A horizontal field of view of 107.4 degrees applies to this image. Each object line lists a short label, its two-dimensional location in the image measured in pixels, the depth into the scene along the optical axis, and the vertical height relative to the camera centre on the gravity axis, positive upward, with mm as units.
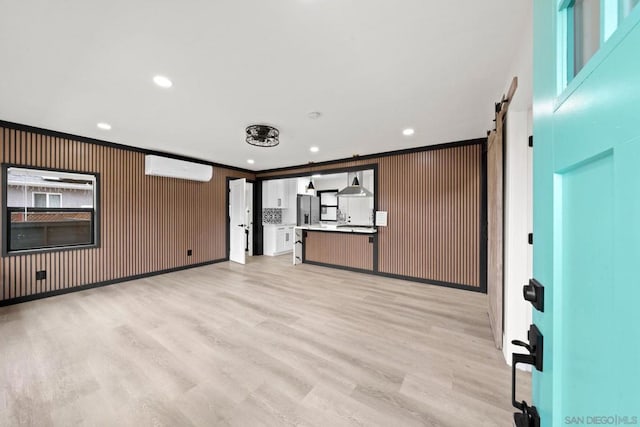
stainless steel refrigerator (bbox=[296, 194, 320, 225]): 7324 +94
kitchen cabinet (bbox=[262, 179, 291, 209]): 6789 +577
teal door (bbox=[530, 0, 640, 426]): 307 +3
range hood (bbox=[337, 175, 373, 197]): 5297 +514
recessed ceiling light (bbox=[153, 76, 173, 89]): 2122 +1212
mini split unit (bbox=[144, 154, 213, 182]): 4371 +876
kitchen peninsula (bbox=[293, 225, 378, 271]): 4875 -760
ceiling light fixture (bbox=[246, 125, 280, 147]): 3153 +1068
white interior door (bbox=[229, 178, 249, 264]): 5617 -202
